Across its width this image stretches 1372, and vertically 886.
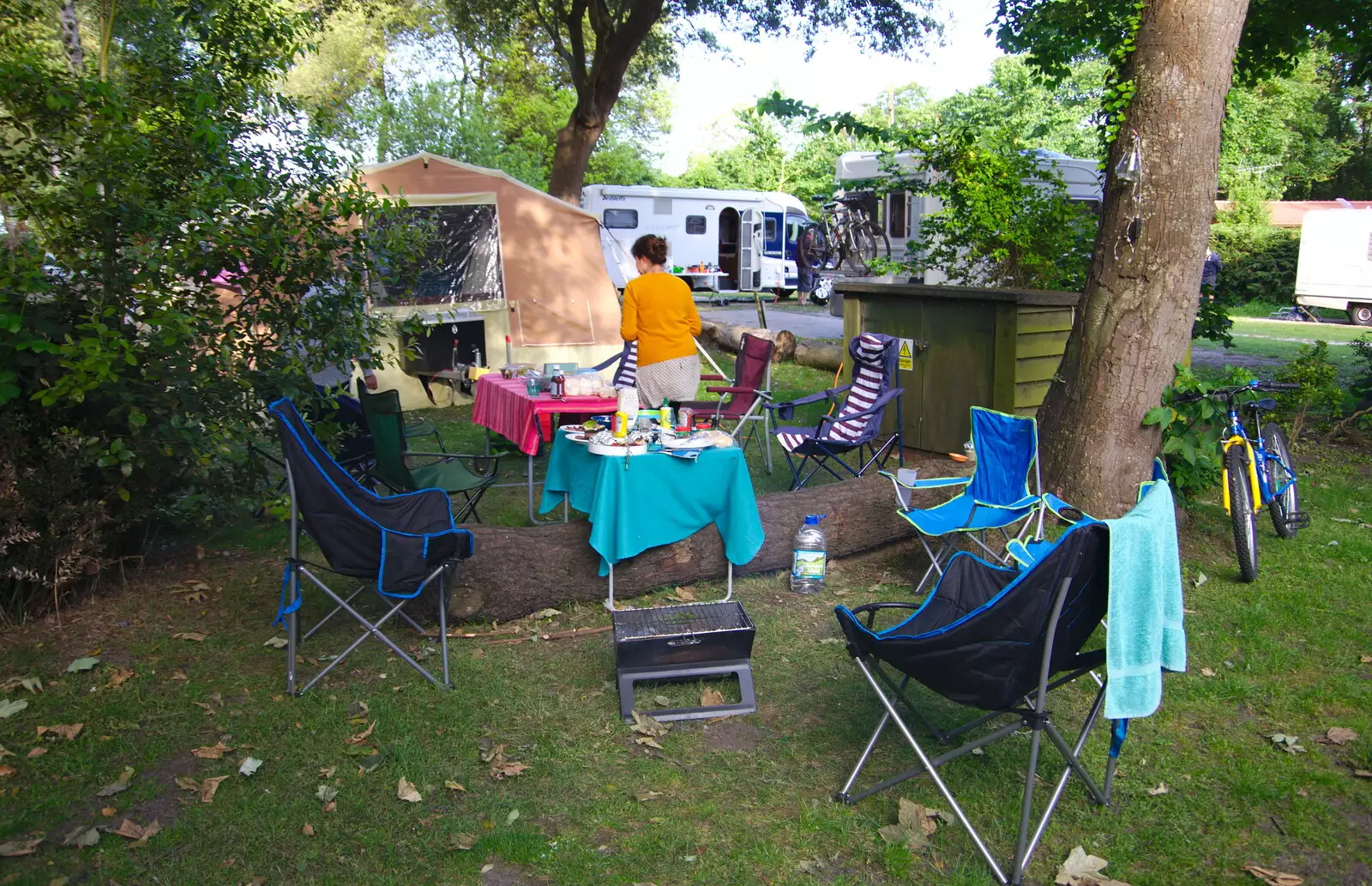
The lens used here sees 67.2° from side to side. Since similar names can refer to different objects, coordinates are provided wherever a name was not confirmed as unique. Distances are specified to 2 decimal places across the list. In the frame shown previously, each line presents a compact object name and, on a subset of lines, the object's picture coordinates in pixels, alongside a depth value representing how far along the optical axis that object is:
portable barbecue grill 3.53
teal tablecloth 4.20
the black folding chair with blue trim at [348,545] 3.50
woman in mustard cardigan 6.16
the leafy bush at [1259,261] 20.34
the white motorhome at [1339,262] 17.16
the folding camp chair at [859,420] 5.80
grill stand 3.49
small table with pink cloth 5.49
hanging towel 2.50
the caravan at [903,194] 14.01
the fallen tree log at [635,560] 4.20
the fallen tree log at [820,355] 10.78
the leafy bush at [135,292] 3.92
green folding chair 4.71
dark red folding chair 6.26
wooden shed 5.99
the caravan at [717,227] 18.81
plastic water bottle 4.61
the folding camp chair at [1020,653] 2.50
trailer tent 9.03
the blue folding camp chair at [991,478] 4.32
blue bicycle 4.58
